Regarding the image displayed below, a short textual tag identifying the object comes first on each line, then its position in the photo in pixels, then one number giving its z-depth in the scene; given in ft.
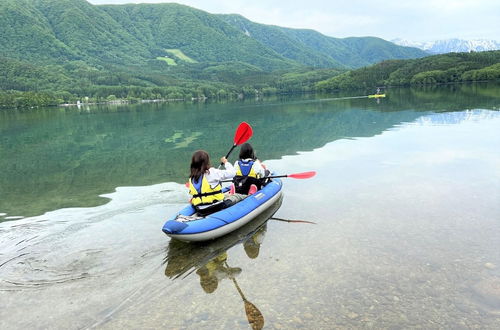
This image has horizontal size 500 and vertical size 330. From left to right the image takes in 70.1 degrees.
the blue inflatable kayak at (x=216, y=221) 25.94
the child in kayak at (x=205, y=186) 27.09
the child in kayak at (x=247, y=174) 34.09
